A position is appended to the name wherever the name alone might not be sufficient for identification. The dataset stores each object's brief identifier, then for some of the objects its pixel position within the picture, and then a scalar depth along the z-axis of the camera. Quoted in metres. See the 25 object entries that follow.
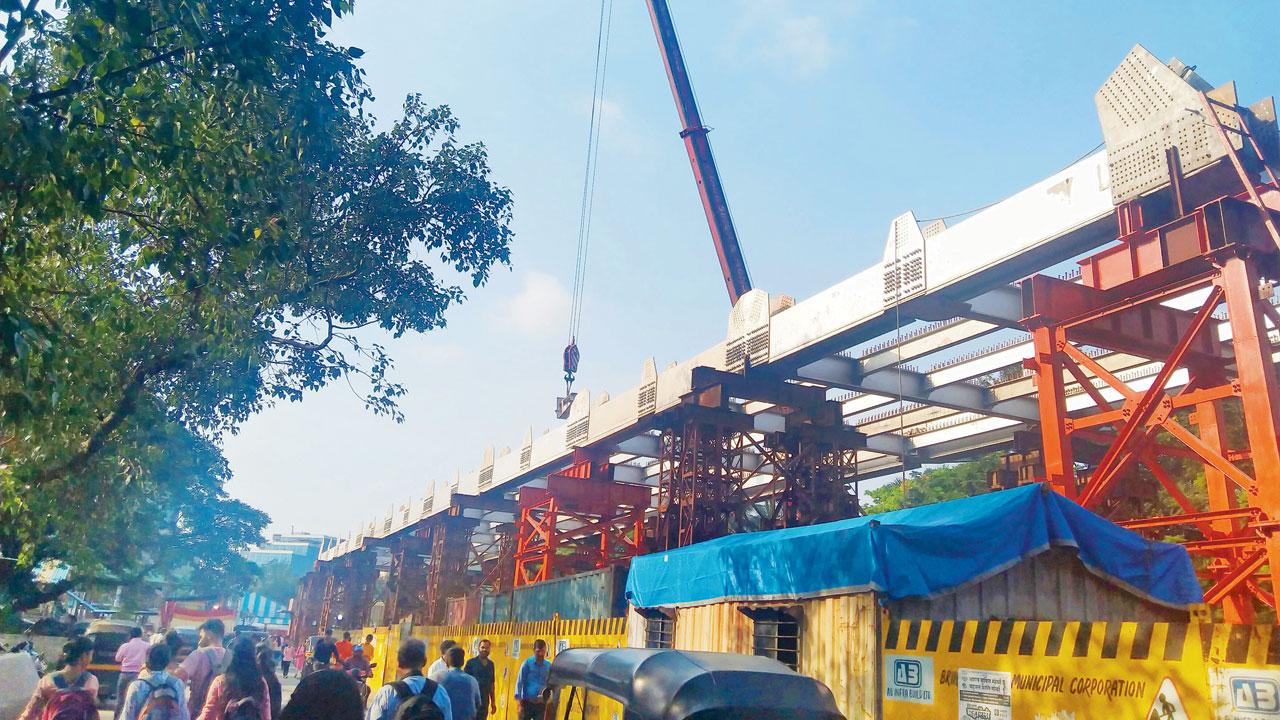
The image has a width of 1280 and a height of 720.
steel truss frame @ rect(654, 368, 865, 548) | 19.06
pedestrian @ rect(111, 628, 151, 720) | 11.20
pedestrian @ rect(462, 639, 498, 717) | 10.69
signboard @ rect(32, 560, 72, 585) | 25.98
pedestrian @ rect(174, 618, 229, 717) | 7.94
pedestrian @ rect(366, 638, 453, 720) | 5.75
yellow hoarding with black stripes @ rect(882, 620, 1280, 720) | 5.02
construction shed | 9.08
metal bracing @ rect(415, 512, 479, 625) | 35.88
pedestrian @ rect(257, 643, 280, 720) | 8.47
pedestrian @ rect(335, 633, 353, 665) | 15.81
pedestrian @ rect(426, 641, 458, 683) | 7.29
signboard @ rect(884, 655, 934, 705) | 6.97
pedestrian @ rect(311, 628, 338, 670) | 8.02
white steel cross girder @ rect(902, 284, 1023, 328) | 13.92
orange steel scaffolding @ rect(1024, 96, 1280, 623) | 10.38
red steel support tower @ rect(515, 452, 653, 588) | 24.98
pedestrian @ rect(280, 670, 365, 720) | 4.92
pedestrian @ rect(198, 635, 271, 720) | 6.37
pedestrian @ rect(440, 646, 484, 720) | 7.02
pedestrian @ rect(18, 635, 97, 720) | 6.09
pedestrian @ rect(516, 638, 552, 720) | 10.95
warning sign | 5.18
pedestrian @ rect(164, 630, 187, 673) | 9.12
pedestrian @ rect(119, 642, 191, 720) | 6.43
